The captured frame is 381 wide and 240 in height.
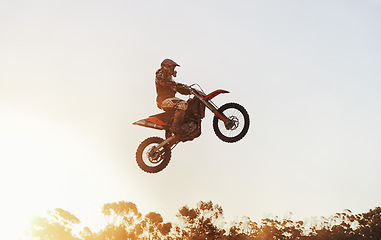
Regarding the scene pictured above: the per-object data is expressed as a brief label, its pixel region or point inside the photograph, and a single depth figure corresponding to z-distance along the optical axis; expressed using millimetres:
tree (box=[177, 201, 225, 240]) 76188
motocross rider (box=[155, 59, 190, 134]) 16609
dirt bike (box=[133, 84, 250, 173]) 16828
